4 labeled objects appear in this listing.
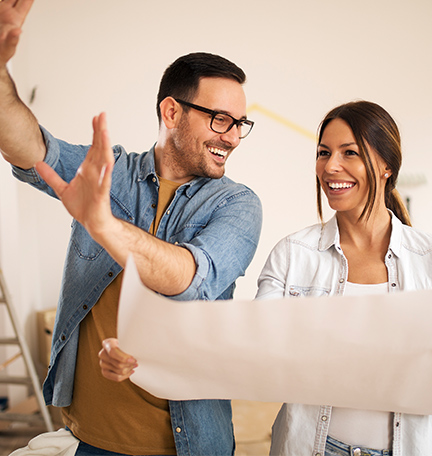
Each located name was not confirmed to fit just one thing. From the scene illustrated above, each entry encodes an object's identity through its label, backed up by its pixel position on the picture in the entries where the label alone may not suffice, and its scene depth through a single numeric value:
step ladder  2.58
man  1.06
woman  1.10
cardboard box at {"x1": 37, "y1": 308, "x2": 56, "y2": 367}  3.15
